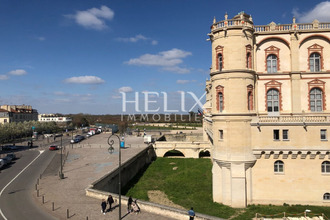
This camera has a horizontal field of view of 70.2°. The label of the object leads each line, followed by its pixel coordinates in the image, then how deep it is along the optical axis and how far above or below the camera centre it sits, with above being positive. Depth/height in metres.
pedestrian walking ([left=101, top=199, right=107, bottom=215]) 16.75 -6.16
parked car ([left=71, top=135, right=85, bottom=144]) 57.02 -4.96
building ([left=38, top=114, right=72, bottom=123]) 155.89 +1.36
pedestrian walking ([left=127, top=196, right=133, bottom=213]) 17.77 -6.38
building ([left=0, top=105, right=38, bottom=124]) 86.25 +2.46
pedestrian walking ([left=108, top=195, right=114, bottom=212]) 17.83 -6.16
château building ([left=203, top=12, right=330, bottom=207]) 23.55 -0.25
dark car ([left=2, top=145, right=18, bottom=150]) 50.69 -5.90
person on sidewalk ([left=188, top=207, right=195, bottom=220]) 15.03 -6.10
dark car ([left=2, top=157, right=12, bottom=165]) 35.37 -6.09
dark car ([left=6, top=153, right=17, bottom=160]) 38.88 -6.06
